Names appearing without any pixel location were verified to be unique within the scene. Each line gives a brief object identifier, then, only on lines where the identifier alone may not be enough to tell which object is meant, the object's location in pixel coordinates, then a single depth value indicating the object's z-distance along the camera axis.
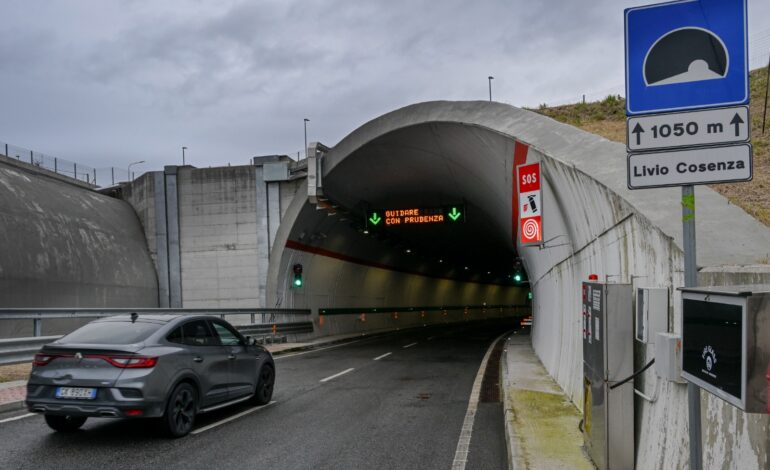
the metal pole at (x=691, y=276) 3.36
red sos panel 11.97
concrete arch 5.16
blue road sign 3.54
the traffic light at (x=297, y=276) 25.67
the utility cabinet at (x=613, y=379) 5.41
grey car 7.16
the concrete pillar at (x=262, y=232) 25.73
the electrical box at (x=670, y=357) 3.79
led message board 23.86
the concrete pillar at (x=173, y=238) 26.30
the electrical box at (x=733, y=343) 2.62
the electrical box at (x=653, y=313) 4.71
